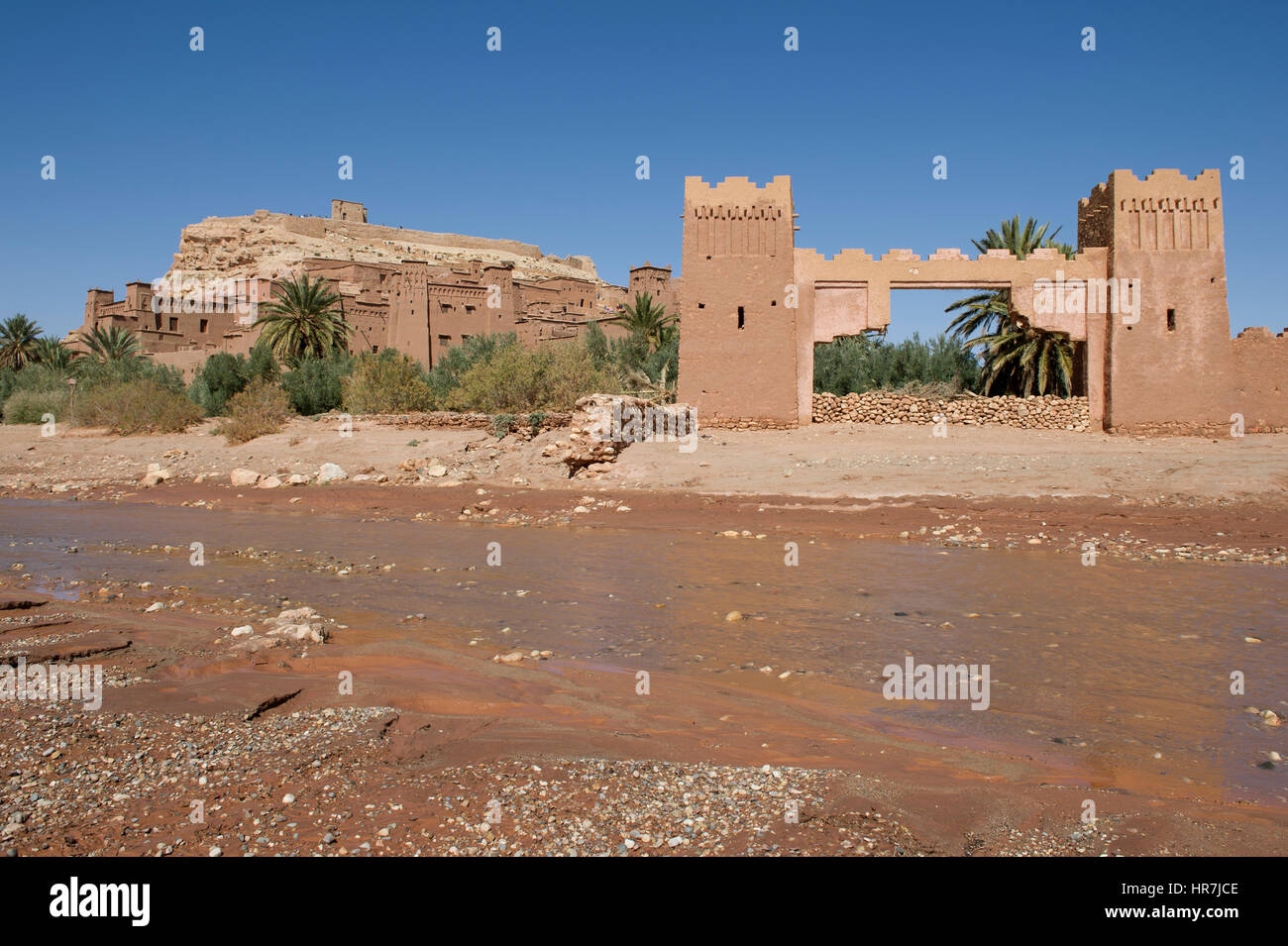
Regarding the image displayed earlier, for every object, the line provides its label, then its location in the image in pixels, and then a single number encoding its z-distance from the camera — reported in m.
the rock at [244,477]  20.02
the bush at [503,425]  21.25
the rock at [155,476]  20.73
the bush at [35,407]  33.31
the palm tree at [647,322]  37.97
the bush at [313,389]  32.50
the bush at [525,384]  25.70
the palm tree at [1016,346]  24.88
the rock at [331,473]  19.61
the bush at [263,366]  36.58
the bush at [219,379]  34.31
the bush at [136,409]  27.36
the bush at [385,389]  27.62
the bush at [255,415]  23.75
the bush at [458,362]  32.28
